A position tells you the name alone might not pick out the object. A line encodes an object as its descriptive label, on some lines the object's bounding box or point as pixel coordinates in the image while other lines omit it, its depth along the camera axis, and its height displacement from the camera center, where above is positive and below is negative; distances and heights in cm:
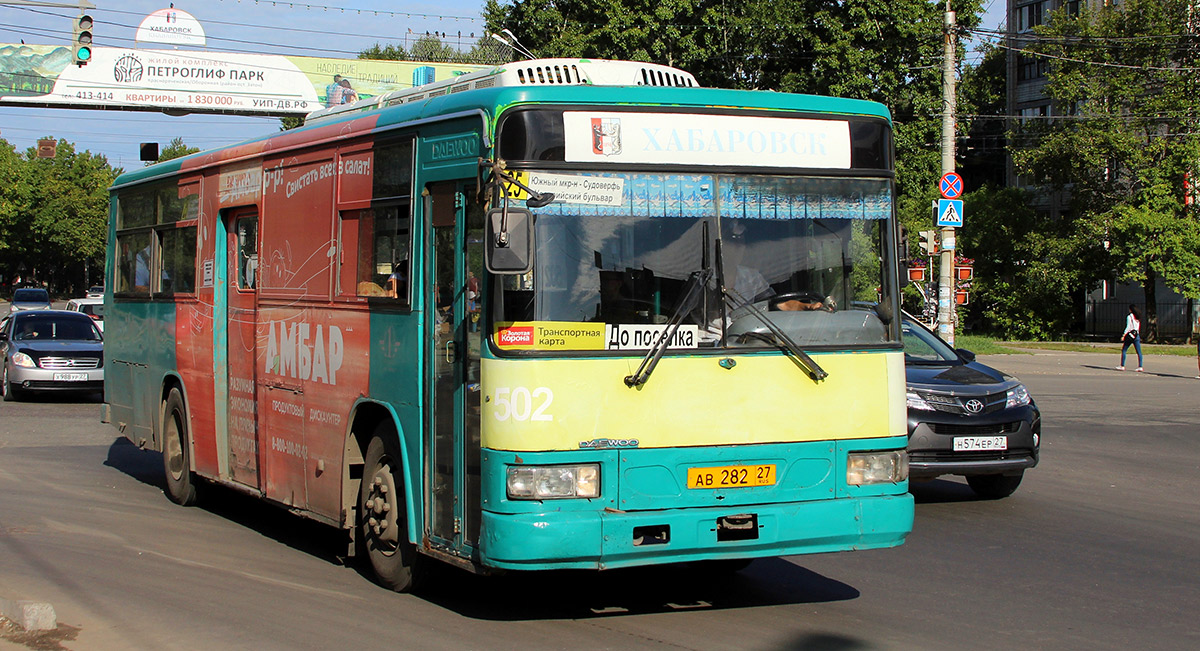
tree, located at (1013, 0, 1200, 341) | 4147 +513
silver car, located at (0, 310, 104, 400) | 2111 -113
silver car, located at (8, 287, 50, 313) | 5112 -20
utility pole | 2595 +119
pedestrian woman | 3009 -104
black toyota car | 1064 -118
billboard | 4706 +824
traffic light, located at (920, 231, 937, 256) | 2675 +100
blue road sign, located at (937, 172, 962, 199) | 2523 +207
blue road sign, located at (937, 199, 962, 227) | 2477 +151
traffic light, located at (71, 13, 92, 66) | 2611 +547
